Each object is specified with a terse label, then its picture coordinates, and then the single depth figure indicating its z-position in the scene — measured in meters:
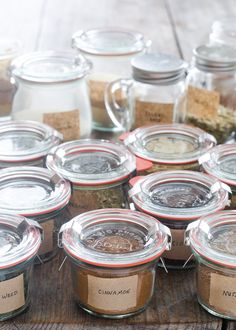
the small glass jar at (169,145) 0.71
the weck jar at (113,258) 0.58
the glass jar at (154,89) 0.80
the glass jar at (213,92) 0.81
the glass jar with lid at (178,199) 0.64
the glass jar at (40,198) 0.64
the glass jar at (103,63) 0.86
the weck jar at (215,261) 0.59
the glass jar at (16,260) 0.58
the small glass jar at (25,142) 0.71
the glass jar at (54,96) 0.79
